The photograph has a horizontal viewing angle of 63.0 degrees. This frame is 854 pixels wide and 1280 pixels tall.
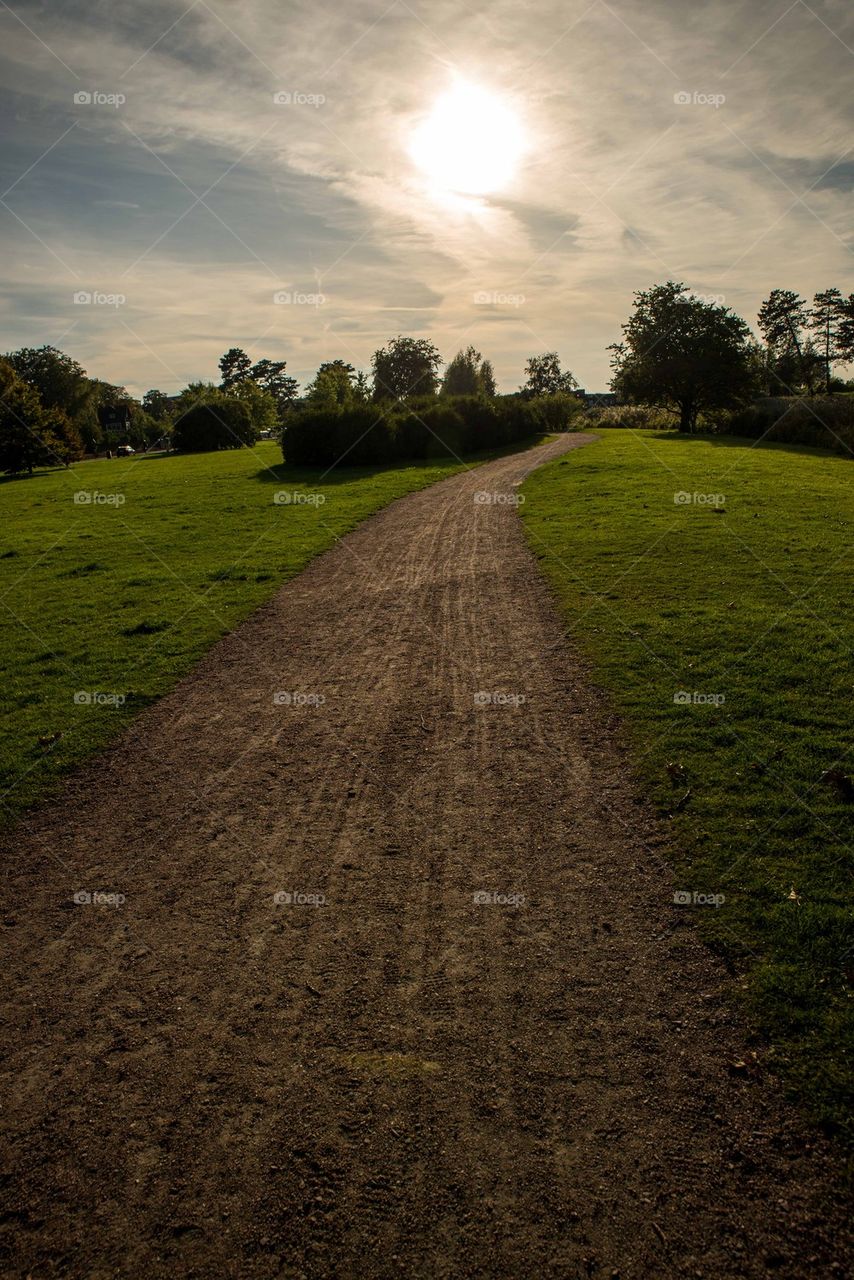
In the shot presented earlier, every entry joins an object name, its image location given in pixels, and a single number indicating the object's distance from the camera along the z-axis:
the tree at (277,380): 152.62
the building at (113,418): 110.00
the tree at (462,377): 67.88
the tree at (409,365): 83.00
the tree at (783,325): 89.88
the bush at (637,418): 67.12
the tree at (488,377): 72.31
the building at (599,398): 131.25
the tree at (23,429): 46.31
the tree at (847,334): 79.25
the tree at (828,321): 83.06
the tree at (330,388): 37.25
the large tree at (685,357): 57.28
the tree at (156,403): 135.12
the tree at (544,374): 92.25
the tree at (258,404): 68.75
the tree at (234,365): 141.62
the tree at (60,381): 88.81
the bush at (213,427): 58.88
